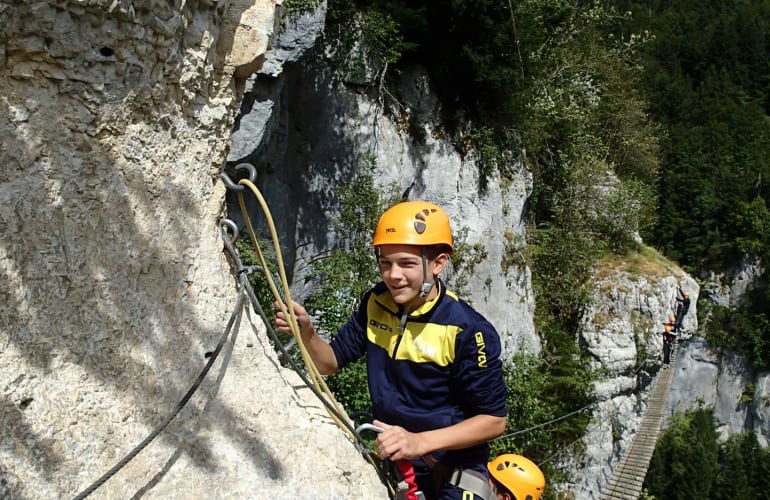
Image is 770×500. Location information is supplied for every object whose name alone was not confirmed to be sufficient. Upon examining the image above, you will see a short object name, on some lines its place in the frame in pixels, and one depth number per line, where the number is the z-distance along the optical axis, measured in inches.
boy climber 79.1
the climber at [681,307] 642.8
